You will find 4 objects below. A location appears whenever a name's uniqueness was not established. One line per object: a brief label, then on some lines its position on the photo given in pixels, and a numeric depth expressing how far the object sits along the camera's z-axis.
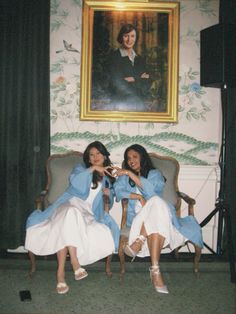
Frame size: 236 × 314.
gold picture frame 3.36
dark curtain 3.21
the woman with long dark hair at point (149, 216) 2.58
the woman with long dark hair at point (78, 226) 2.51
